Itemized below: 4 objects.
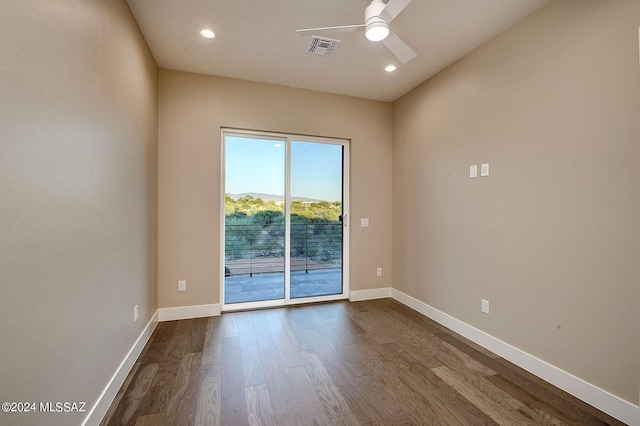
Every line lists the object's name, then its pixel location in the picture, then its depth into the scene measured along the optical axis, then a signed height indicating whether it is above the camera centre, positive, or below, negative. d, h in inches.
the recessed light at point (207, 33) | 95.6 +63.1
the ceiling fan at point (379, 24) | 65.9 +48.8
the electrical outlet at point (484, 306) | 101.3 -33.4
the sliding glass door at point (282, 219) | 136.6 -2.5
